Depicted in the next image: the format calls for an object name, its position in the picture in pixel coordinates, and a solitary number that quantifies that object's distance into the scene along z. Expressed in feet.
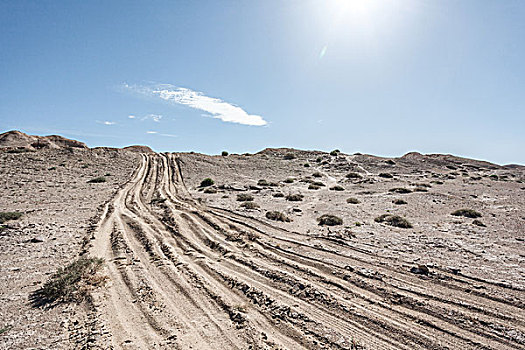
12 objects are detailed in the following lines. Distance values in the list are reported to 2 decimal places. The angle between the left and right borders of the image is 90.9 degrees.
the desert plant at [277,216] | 43.75
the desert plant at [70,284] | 18.37
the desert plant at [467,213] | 48.18
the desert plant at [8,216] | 36.22
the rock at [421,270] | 23.71
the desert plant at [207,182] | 84.12
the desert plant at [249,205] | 51.77
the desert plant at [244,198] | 60.13
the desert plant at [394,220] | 41.73
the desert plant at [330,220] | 42.29
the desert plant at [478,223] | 42.06
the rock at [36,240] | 29.25
